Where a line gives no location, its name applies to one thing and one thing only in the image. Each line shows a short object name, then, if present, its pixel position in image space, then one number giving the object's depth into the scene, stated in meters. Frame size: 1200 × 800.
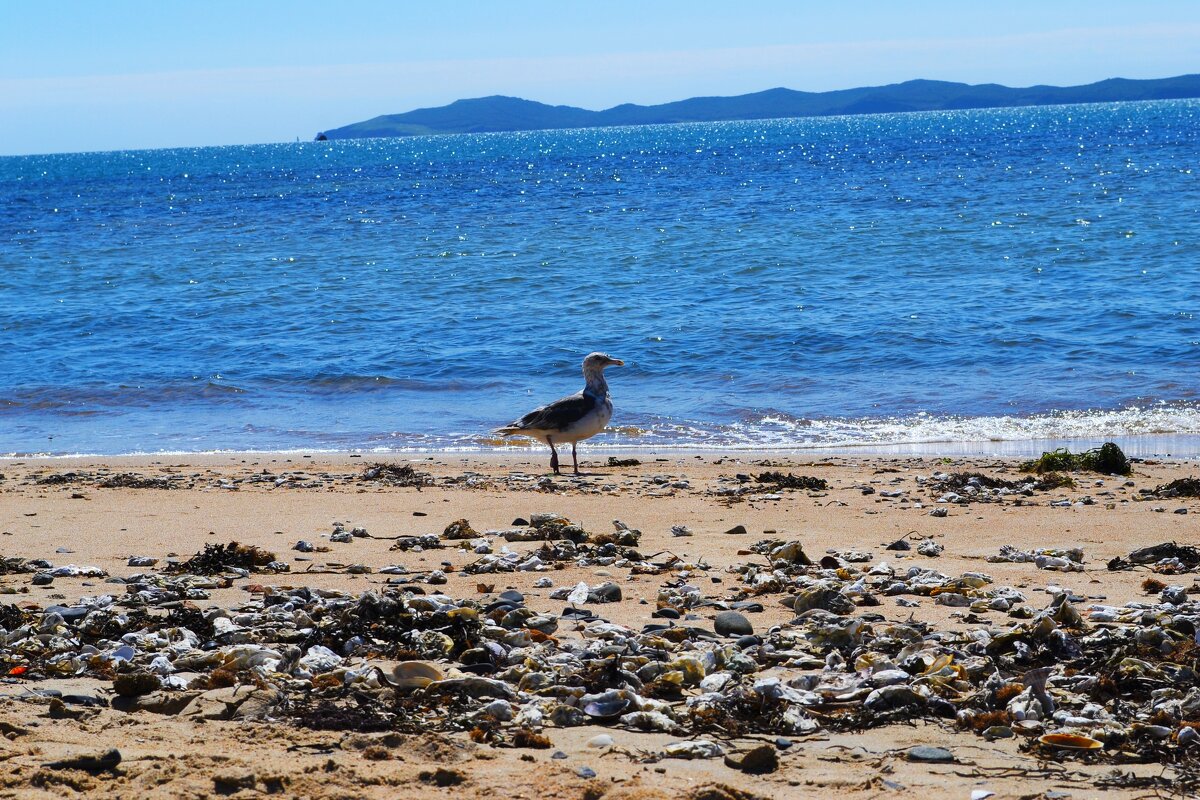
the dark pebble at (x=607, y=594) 12.95
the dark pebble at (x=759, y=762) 8.23
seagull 24.70
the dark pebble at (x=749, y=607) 12.45
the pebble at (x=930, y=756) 8.34
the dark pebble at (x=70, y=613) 11.80
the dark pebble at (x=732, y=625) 11.47
